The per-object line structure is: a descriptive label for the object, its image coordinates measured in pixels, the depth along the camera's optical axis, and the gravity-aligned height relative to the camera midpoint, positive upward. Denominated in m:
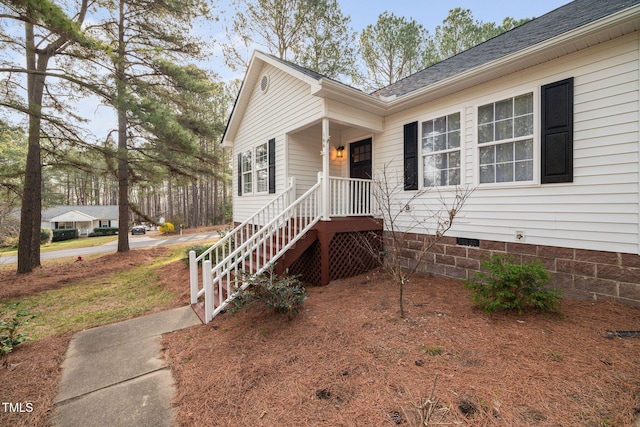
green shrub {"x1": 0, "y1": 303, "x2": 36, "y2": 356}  3.19 -1.67
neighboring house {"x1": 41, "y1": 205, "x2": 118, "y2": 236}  31.89 -1.05
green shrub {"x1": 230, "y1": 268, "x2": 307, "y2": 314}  3.61 -1.28
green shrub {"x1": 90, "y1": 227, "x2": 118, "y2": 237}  30.61 -2.63
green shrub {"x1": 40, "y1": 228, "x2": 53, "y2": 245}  22.86 -2.46
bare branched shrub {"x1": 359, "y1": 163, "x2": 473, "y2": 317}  5.34 -0.18
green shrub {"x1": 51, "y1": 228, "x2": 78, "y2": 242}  27.25 -2.75
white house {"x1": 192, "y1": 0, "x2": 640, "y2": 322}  3.60 +1.23
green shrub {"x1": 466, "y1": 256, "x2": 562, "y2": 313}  3.29 -1.14
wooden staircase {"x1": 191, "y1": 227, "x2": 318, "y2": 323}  4.47 -0.99
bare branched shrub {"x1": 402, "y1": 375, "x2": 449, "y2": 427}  1.85 -1.59
